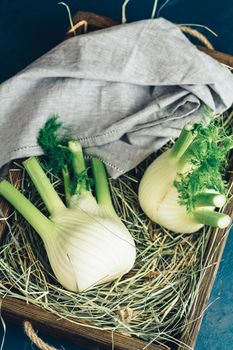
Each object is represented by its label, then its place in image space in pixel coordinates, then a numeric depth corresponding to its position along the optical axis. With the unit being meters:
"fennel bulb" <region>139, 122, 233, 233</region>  0.96
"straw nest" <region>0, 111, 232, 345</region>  1.01
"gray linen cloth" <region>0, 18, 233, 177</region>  1.06
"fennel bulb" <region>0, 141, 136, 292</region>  0.99
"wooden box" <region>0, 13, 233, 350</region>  0.99
